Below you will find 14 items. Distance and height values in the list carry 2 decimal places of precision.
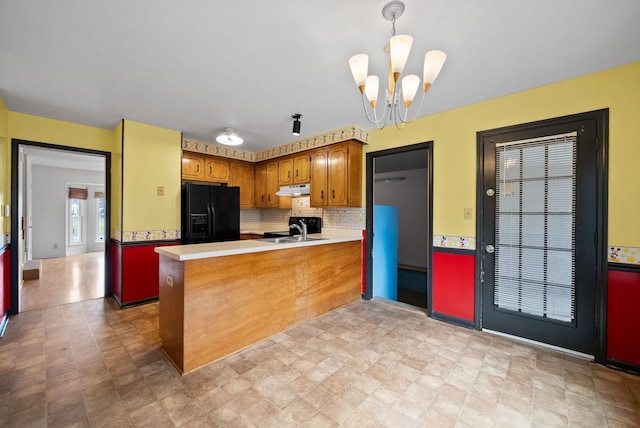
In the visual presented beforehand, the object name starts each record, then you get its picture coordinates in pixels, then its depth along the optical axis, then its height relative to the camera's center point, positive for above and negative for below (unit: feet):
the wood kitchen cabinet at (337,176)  12.17 +1.78
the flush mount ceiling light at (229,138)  11.68 +3.31
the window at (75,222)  24.23 -1.03
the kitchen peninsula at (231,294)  6.68 -2.47
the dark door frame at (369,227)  12.55 -0.70
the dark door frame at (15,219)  10.17 -0.32
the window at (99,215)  25.96 -0.37
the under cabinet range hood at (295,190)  13.80 +1.21
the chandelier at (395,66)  4.67 +2.84
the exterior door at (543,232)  7.47 -0.58
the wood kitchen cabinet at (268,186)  15.94 +1.60
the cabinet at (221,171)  14.24 +2.39
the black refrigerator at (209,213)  12.69 -0.06
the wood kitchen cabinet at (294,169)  14.20 +2.42
